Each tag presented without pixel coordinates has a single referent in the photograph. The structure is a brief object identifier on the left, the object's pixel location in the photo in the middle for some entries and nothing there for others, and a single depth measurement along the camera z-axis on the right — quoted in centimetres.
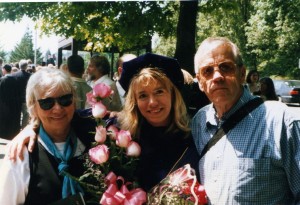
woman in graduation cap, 248
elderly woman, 213
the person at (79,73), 564
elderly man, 211
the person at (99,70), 579
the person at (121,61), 514
